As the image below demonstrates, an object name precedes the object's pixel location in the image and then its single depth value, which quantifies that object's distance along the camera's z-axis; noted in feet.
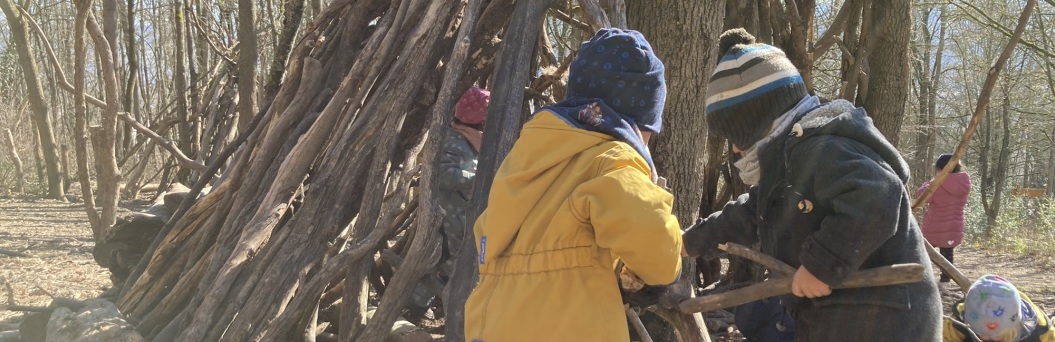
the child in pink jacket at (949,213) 23.47
